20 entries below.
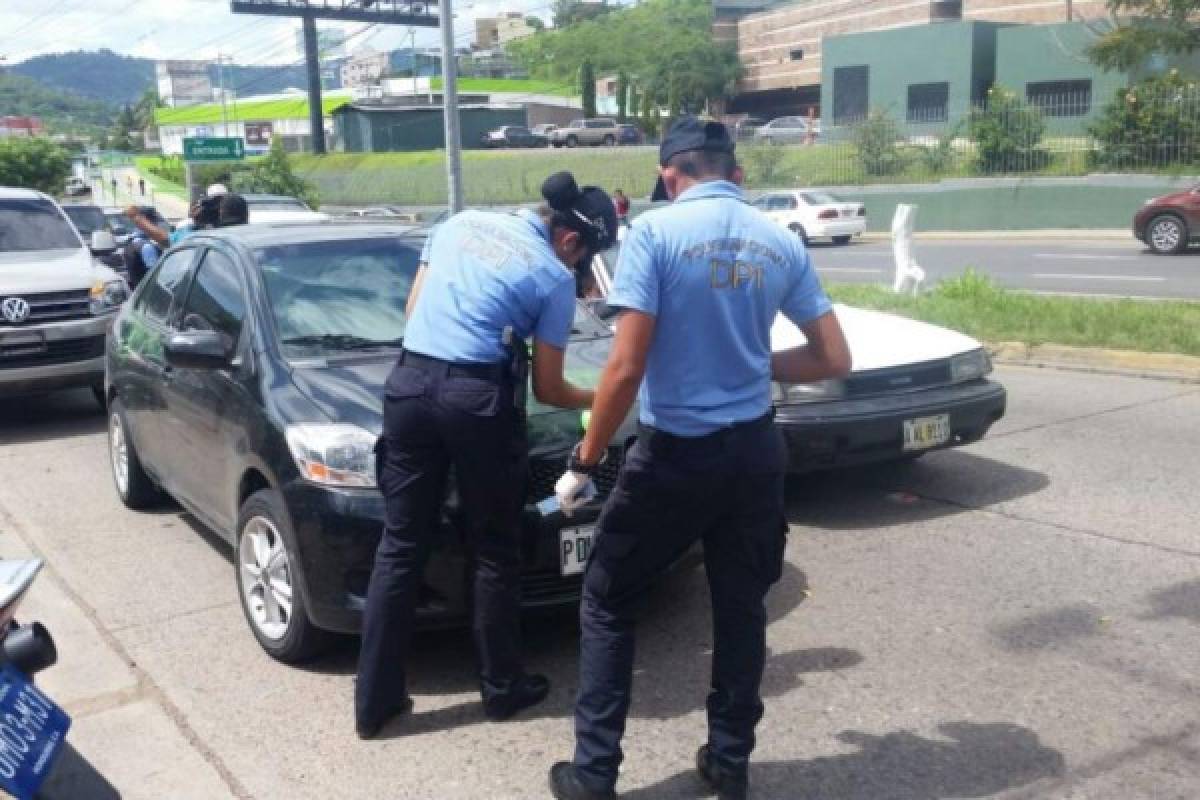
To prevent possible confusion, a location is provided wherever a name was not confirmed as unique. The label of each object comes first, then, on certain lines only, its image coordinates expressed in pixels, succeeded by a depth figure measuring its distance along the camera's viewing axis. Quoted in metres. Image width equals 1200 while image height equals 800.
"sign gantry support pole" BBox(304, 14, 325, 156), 66.62
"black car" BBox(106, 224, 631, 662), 4.55
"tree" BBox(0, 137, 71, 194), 38.81
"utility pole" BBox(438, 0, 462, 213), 18.11
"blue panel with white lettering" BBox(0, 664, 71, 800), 2.96
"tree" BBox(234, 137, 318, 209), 46.63
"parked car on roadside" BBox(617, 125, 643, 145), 68.25
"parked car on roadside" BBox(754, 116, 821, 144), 43.27
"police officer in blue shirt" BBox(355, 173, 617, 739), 4.08
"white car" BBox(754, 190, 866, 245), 31.19
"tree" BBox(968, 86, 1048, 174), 32.22
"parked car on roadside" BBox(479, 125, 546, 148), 71.31
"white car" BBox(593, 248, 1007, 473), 6.39
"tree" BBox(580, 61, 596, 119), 84.19
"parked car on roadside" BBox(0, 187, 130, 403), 9.54
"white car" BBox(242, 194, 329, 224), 19.83
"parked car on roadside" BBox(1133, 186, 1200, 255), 21.98
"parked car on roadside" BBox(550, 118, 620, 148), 67.62
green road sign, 36.72
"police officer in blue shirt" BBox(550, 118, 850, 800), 3.47
